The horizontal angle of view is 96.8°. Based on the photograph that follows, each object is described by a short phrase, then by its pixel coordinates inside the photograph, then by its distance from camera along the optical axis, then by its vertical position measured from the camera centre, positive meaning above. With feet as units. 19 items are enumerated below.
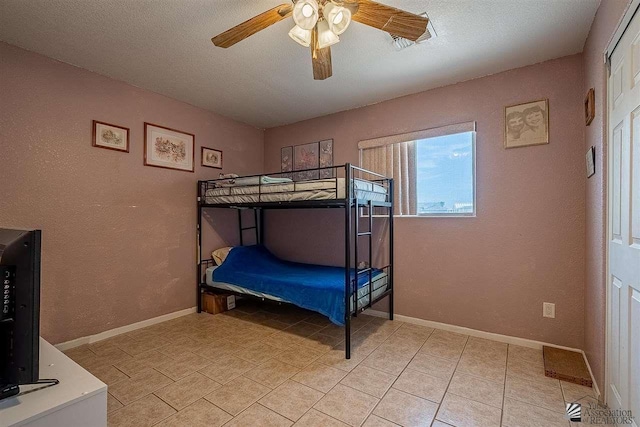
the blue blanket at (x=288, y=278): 7.83 -2.08
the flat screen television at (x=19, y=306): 2.76 -0.89
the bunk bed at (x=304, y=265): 7.68 -1.81
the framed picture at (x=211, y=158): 11.12 +2.27
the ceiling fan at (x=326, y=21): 4.59 +3.31
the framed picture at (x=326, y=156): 11.51 +2.35
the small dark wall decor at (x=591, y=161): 6.01 +1.12
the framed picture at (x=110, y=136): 8.25 +2.36
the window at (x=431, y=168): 8.79 +1.52
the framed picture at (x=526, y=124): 7.57 +2.44
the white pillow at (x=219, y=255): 11.07 -1.59
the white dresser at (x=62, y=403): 2.87 -1.99
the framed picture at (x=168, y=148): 9.44 +2.35
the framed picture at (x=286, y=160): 12.73 +2.47
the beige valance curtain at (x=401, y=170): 9.62 +1.52
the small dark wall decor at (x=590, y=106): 6.01 +2.34
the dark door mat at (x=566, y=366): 6.10 -3.53
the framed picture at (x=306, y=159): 11.96 +2.37
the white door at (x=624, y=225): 4.02 -0.20
